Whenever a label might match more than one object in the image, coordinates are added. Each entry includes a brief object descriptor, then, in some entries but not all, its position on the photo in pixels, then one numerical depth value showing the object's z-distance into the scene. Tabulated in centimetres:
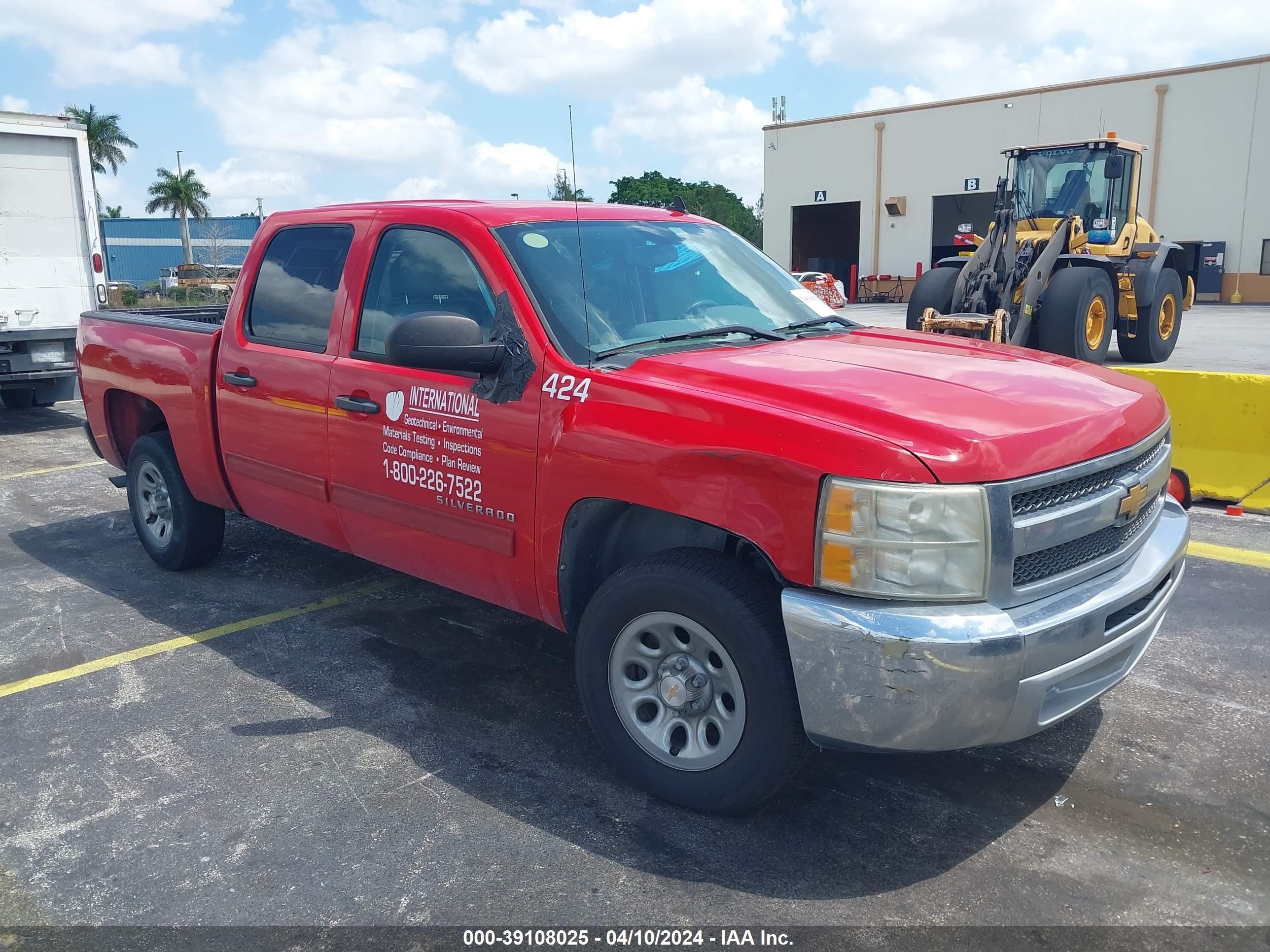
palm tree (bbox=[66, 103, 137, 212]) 6306
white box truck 1087
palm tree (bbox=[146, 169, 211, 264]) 7044
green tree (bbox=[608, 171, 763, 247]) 6925
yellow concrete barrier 644
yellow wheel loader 1234
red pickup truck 265
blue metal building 7244
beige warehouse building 3159
